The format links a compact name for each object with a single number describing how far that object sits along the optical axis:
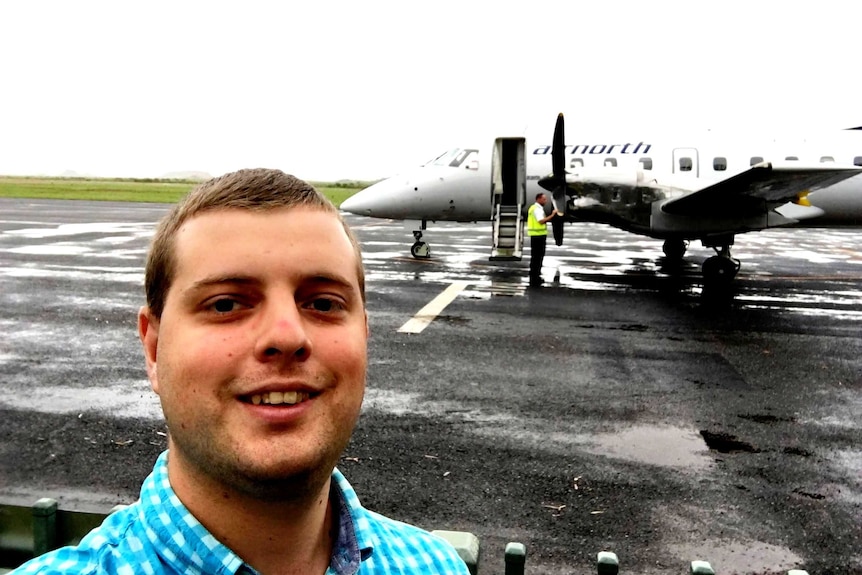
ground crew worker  14.97
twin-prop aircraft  14.35
